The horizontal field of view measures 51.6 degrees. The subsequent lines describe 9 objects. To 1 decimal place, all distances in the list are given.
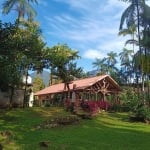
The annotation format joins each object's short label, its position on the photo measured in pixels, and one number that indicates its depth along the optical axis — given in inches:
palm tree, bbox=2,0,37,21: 656.5
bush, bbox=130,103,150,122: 494.5
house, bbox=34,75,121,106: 788.3
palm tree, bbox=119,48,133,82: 1345.3
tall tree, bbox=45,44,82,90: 614.3
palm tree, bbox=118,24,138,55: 899.0
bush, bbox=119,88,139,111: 527.3
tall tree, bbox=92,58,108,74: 1433.1
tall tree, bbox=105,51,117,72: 1427.7
